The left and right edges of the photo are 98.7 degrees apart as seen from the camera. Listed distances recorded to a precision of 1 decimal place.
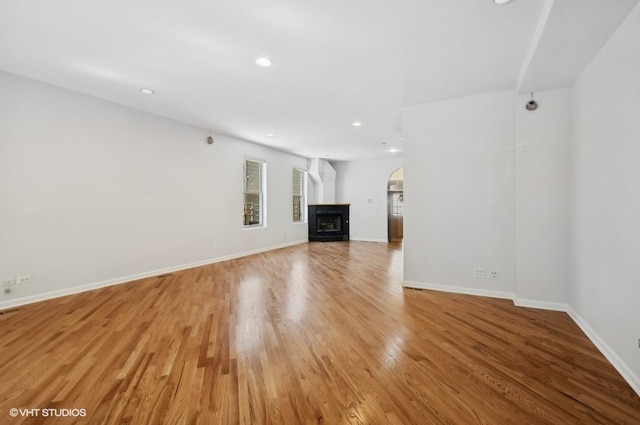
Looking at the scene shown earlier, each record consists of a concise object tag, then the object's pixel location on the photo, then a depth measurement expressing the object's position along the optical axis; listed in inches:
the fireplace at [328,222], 359.3
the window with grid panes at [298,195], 343.3
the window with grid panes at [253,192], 269.3
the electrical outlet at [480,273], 144.4
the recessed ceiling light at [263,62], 112.5
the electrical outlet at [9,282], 124.8
